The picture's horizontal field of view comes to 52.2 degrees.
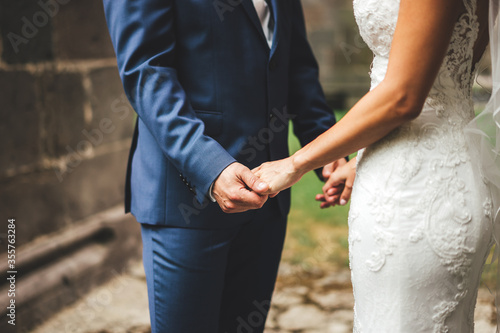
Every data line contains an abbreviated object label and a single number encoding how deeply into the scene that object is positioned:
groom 1.40
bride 1.17
